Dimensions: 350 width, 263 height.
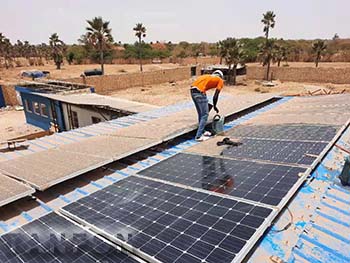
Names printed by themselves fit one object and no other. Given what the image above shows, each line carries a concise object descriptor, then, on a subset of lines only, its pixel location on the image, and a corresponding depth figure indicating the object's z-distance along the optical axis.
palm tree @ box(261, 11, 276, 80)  52.94
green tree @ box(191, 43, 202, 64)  93.55
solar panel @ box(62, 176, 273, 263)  3.55
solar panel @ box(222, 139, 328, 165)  6.39
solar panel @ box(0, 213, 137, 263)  3.60
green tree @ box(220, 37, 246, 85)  48.00
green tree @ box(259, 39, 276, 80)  49.78
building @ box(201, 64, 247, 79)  53.72
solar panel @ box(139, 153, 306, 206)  4.95
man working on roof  8.69
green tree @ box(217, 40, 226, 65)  49.16
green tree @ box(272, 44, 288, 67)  50.86
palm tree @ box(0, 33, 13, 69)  65.60
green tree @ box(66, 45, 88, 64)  83.75
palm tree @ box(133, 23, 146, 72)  59.03
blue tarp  47.26
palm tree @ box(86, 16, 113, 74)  44.09
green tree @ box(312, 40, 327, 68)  53.97
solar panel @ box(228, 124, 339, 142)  7.96
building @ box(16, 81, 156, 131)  18.61
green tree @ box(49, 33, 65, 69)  63.62
